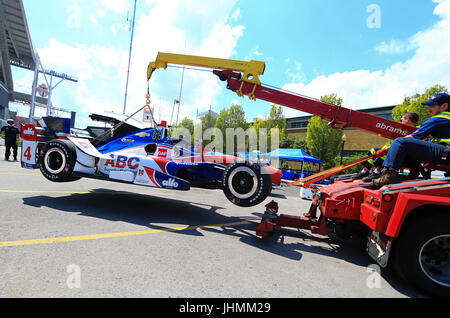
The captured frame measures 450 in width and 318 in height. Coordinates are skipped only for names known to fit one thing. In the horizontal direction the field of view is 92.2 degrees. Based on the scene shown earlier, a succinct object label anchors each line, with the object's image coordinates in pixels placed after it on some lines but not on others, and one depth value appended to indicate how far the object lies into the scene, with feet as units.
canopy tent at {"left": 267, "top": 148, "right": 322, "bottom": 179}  54.42
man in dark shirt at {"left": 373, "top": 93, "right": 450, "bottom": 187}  9.26
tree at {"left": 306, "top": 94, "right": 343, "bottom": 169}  92.48
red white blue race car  12.66
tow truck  7.90
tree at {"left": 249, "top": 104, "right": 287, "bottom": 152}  113.34
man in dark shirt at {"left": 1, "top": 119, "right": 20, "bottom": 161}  31.78
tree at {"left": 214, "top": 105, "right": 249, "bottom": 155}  120.88
